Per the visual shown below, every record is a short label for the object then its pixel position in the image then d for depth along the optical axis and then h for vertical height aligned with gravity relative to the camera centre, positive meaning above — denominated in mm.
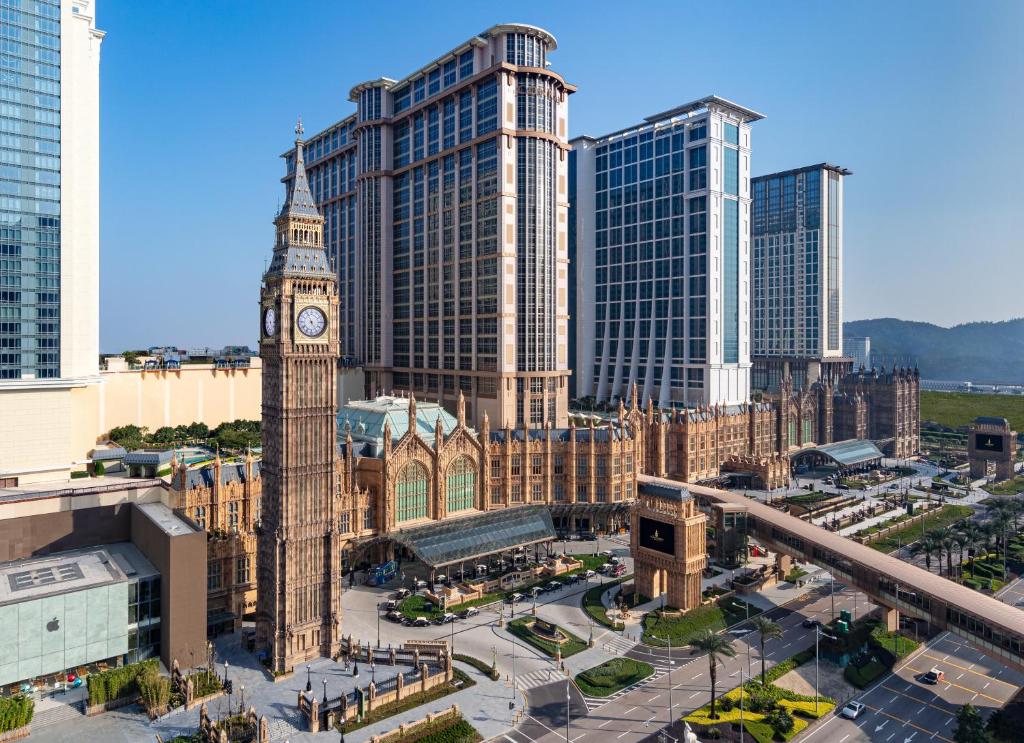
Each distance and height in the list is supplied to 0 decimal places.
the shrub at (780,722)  62125 -33717
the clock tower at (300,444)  74500 -8478
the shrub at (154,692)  62500 -30624
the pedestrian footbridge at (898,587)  67312 -25535
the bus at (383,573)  97875 -30364
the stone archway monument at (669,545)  89000 -24212
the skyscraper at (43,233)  112938 +24861
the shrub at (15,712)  57938 -30364
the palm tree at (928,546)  99188 -26781
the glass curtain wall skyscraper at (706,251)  186250 +35106
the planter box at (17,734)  57719 -32162
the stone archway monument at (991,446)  167125 -19740
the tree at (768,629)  70250 -27662
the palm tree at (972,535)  103250 -26105
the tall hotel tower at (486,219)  144250 +35741
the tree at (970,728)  55438 -30796
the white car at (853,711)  65375 -34176
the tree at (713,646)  64981 -27546
